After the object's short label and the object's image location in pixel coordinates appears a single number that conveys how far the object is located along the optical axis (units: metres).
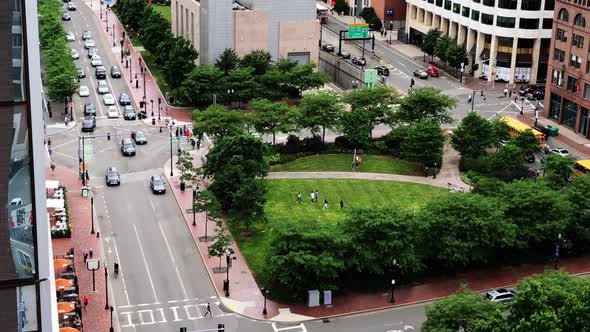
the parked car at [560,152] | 108.25
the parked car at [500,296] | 69.94
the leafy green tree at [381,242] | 69.69
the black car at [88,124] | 113.62
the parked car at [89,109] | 120.38
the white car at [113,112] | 120.06
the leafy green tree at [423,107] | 108.38
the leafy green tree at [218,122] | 101.06
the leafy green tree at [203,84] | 123.50
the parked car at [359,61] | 150.38
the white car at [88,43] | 159.69
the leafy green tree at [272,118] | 104.94
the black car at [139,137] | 109.19
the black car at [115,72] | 141.62
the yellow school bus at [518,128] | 109.66
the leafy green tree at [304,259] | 67.38
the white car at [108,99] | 126.31
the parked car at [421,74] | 144.62
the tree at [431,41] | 151.38
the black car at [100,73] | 140.12
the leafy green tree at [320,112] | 106.25
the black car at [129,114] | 119.25
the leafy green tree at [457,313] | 55.62
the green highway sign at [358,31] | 155.88
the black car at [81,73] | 139.88
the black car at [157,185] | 92.56
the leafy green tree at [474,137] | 102.06
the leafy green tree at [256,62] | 131.62
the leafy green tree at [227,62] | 130.62
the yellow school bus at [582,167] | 99.12
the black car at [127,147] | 104.44
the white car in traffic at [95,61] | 146.69
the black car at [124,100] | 126.50
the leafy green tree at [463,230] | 71.50
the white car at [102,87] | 131.88
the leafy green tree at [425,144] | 98.69
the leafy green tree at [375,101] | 108.75
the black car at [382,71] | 144.88
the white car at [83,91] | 129.86
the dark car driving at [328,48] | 160.38
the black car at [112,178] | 94.62
